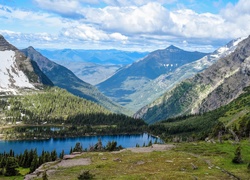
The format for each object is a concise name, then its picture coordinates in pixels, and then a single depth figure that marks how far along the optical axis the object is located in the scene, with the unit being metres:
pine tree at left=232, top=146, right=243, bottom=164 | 96.69
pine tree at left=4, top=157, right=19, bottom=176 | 128.69
